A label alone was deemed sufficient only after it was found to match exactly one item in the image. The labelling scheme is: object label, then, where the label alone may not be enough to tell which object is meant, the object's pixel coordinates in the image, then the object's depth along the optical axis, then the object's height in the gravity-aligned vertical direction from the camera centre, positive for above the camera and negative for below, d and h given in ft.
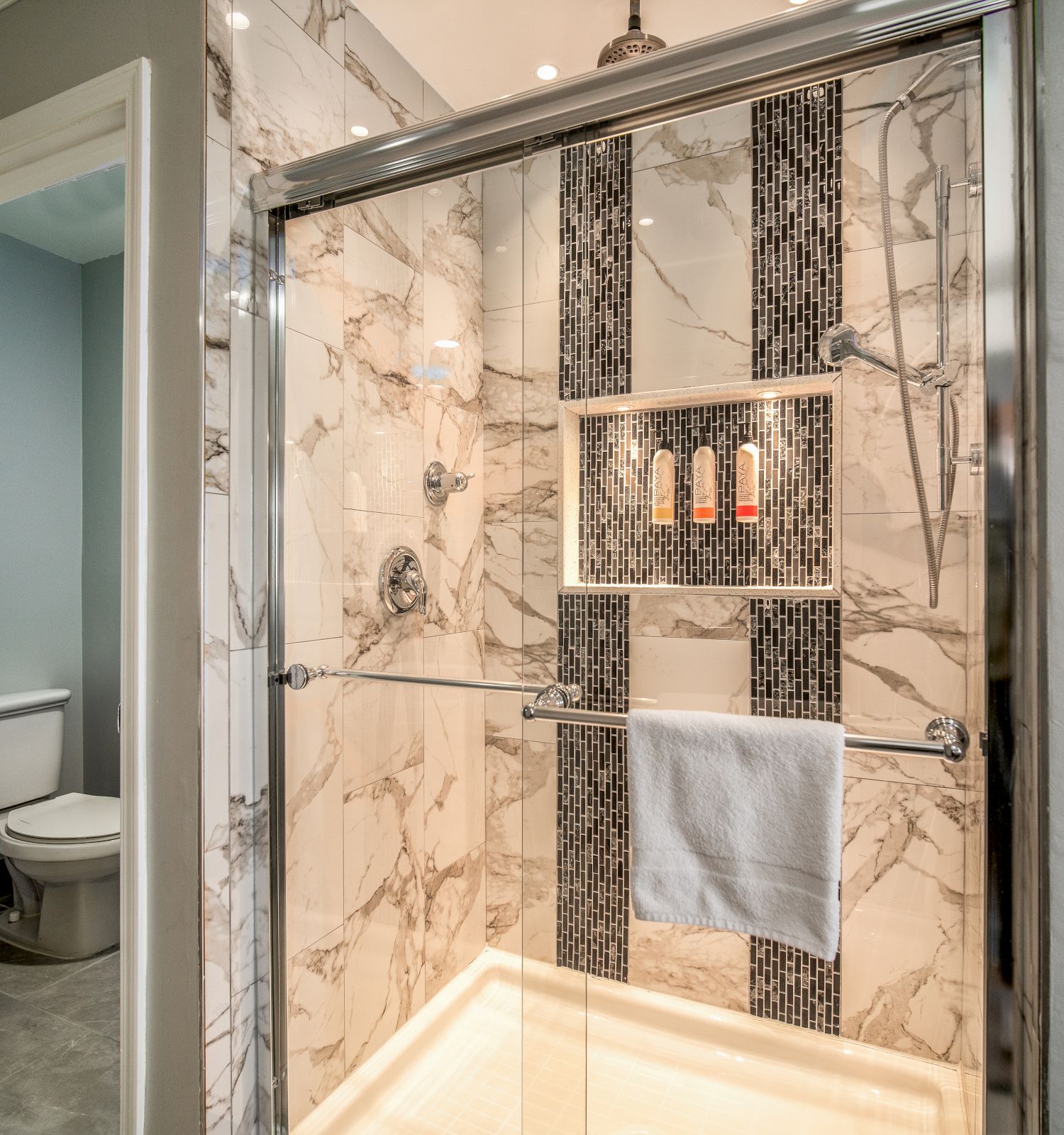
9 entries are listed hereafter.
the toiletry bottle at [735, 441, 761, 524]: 3.44 +0.41
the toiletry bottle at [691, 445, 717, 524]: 3.51 +0.39
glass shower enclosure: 3.23 -0.20
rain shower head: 5.12 +3.88
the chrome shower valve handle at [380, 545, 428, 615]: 4.52 -0.12
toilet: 6.77 -2.95
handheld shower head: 3.23 +1.01
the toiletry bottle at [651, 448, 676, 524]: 3.59 +0.40
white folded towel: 3.29 -1.29
